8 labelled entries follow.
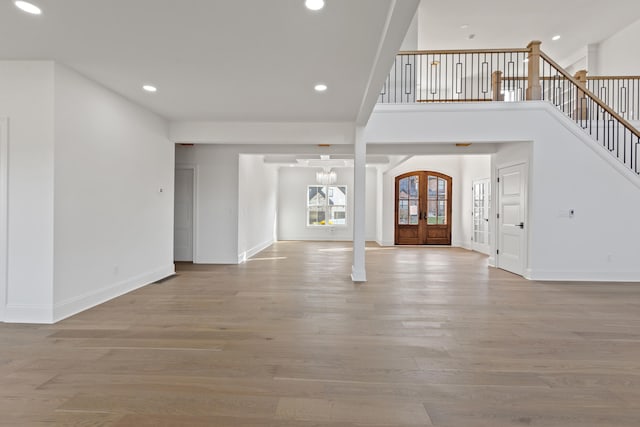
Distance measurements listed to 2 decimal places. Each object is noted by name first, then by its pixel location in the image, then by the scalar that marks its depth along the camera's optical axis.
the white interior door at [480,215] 9.09
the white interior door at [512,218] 5.95
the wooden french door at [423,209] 11.19
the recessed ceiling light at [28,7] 2.47
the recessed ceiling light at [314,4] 2.42
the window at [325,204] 12.47
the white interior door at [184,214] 7.29
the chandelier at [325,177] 10.90
